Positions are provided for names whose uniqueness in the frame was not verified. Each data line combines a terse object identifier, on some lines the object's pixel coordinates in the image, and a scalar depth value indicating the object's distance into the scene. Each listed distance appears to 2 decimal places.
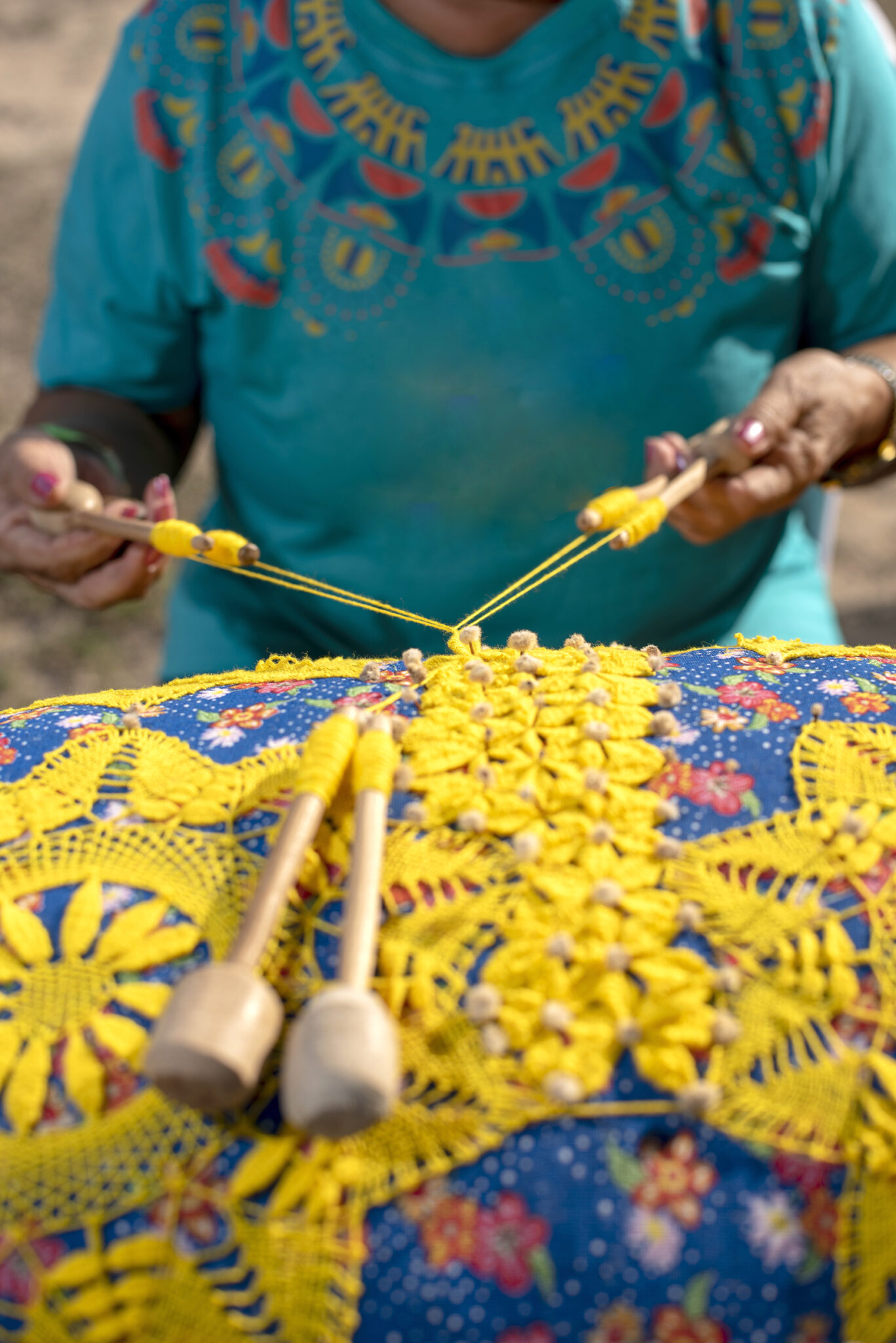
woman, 1.08
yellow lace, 0.51
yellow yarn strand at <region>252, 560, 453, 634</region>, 0.85
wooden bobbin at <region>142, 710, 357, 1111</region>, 0.46
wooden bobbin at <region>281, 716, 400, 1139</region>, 0.46
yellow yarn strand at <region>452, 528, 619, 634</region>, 0.87
